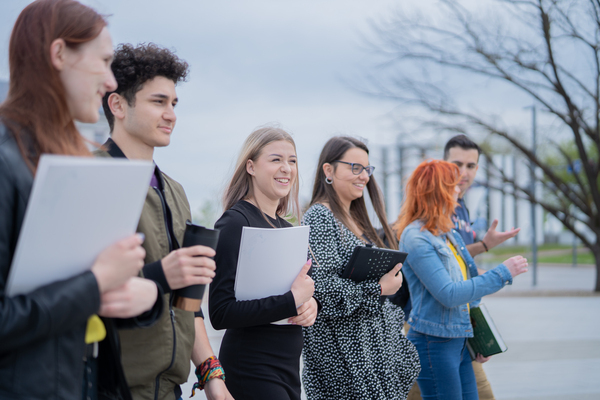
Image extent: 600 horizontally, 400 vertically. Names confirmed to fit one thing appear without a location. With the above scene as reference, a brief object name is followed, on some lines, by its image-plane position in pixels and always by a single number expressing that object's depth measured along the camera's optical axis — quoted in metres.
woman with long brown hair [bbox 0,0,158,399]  1.09
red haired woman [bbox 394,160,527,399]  2.96
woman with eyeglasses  2.61
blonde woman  2.10
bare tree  11.58
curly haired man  1.62
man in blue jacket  3.41
